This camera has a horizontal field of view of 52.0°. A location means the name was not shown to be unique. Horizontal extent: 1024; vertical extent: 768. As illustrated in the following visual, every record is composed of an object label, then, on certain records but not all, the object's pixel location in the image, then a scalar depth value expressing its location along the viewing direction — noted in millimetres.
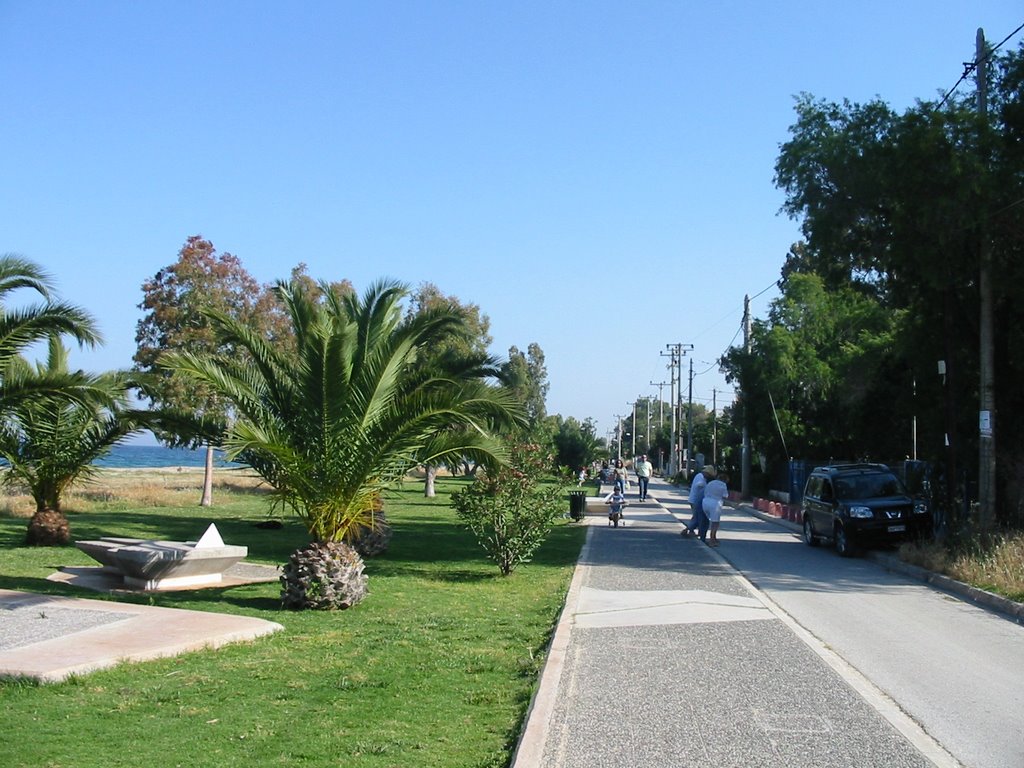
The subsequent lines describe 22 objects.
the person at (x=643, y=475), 40819
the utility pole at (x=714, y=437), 68562
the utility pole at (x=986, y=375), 17906
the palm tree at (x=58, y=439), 18422
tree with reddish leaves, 30656
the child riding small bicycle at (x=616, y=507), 27283
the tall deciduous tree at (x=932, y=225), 17562
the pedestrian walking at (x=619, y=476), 28545
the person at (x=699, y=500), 22784
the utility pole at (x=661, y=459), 111388
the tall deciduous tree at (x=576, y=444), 45334
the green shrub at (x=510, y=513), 15961
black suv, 19688
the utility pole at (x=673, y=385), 90088
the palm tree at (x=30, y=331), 15031
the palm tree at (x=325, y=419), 12367
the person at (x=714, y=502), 21562
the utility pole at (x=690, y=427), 73000
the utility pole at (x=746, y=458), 43344
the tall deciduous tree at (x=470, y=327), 41312
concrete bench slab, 13734
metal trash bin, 28305
